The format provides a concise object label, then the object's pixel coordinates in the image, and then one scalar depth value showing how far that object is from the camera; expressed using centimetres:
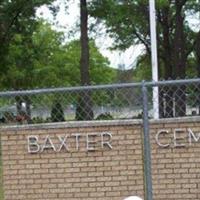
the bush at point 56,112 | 1346
